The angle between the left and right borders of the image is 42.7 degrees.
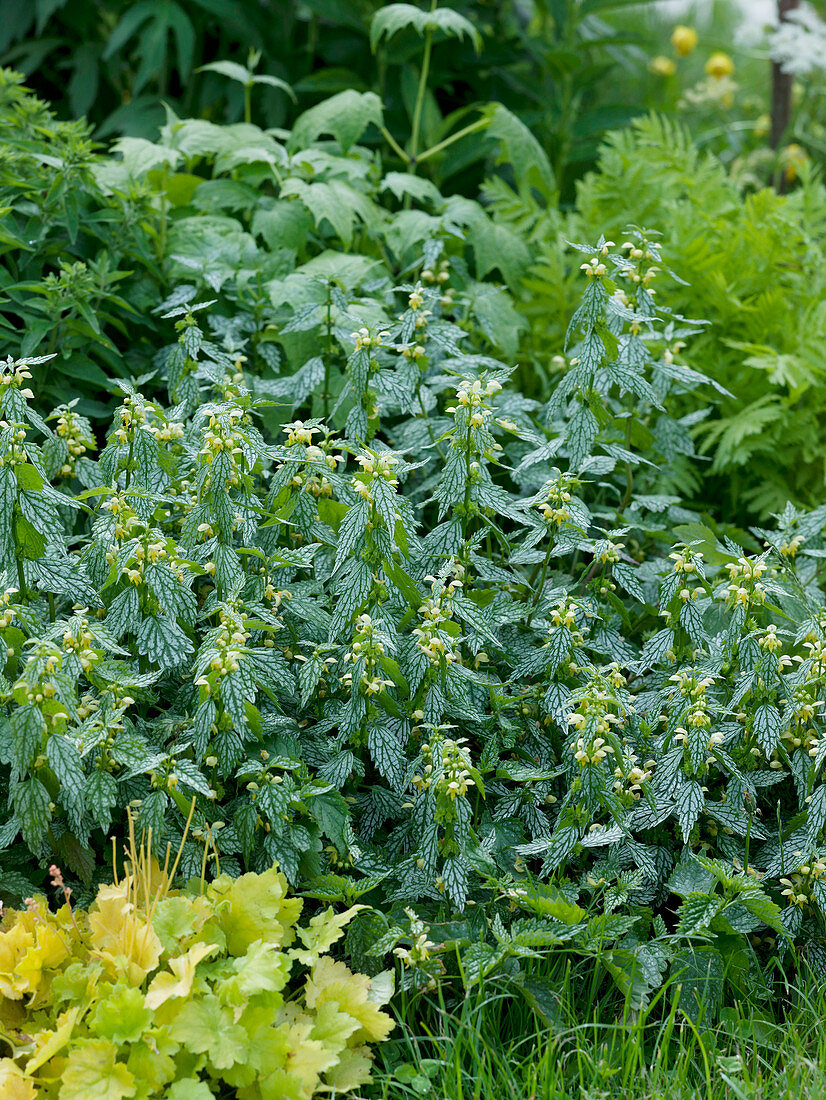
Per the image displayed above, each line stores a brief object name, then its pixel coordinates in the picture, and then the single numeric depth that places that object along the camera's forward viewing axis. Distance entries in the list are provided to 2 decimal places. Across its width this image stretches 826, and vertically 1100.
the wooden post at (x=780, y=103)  5.20
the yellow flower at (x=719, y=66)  5.58
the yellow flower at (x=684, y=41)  5.78
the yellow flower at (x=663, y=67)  5.99
